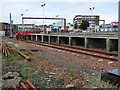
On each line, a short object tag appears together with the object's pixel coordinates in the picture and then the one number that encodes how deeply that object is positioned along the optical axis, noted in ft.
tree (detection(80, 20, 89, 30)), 202.90
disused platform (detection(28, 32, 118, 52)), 33.71
